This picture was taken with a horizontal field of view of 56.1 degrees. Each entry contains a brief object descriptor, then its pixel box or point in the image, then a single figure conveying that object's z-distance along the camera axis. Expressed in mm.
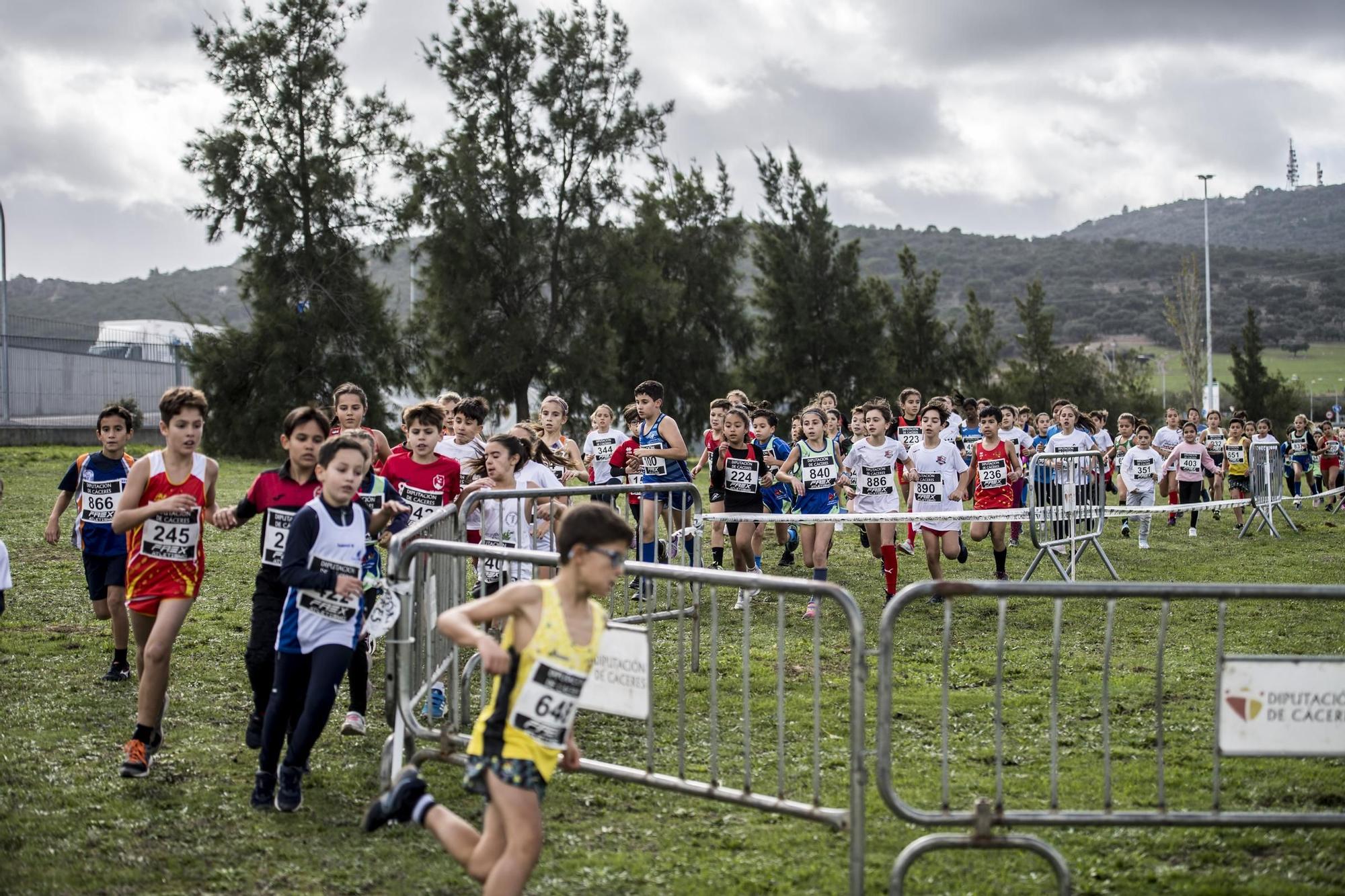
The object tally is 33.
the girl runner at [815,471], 12359
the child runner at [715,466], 12461
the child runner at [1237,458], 23500
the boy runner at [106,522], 8383
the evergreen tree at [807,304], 48000
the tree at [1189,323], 69125
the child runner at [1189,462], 20547
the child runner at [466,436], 10328
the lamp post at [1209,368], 59375
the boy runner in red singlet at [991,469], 14062
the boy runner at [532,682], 4199
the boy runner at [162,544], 6254
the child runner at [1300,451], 27844
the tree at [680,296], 45094
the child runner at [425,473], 8484
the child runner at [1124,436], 20078
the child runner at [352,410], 8477
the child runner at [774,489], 12812
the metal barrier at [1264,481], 19625
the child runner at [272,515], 6351
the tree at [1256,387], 55094
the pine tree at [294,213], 40719
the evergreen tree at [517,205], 42906
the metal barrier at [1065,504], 12766
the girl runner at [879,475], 12195
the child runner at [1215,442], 23266
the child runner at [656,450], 12008
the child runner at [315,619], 5586
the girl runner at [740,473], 12211
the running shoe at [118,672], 8484
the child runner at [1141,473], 18516
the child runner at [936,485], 12289
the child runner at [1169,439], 21797
